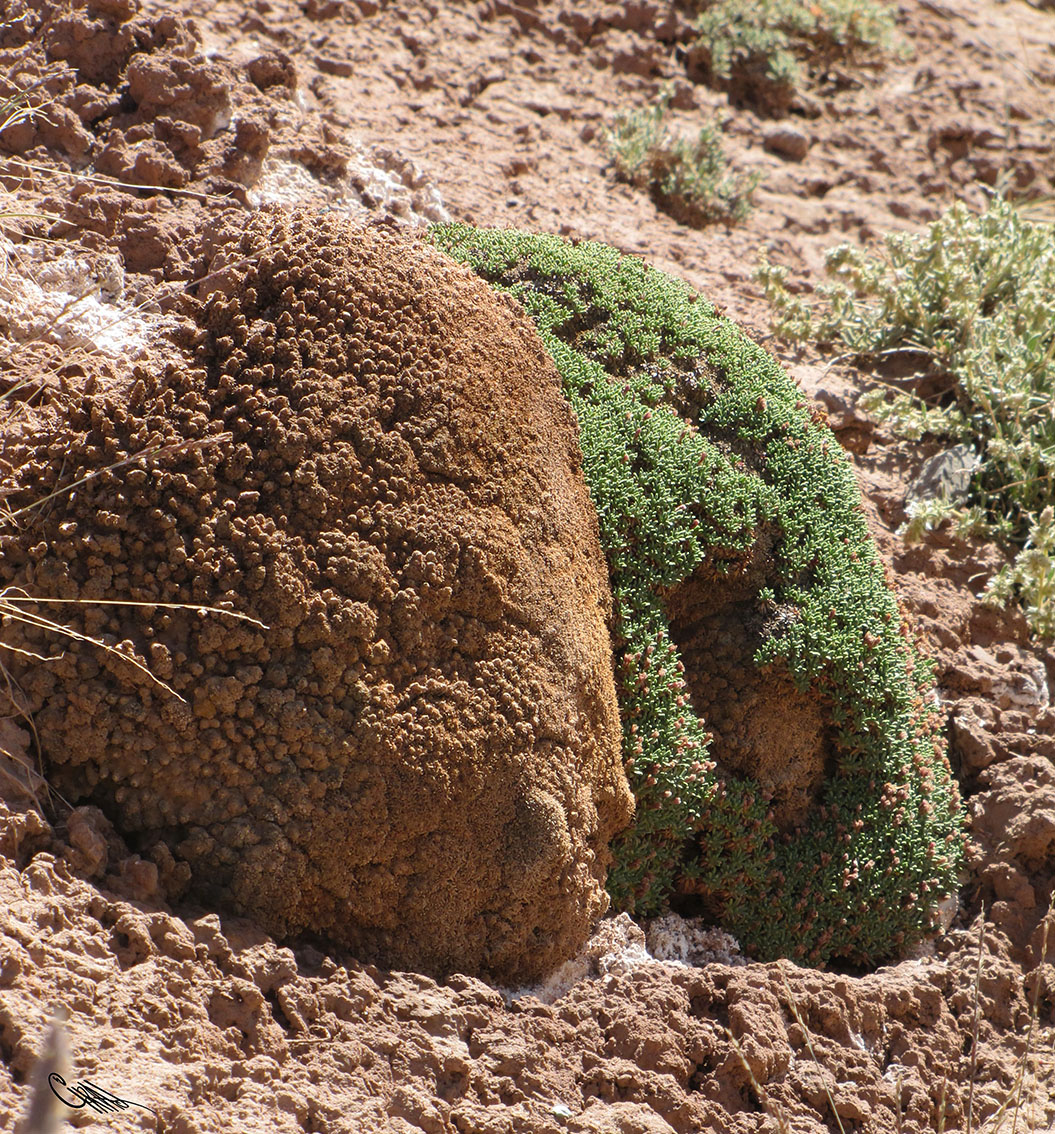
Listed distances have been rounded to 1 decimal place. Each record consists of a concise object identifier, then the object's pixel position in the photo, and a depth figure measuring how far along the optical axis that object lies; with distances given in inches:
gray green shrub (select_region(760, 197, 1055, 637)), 378.3
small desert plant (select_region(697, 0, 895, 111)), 537.3
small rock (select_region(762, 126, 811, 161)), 527.8
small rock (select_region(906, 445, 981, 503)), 383.2
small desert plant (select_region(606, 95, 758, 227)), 460.1
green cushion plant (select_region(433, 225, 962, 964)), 283.7
